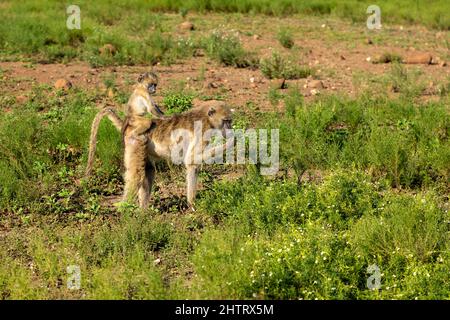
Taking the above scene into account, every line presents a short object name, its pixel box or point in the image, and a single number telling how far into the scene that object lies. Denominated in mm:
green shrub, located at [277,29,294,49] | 16609
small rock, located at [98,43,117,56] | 14966
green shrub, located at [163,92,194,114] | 10781
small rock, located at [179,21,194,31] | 18312
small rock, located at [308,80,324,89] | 13203
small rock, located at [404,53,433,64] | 15539
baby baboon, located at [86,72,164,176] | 8133
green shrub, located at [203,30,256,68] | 14655
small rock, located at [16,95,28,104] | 11995
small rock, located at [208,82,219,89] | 12914
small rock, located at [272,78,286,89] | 13016
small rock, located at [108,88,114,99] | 12344
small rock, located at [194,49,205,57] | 15664
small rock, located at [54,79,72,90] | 12664
